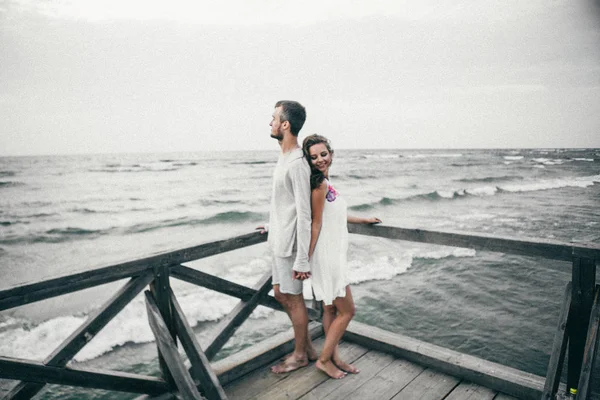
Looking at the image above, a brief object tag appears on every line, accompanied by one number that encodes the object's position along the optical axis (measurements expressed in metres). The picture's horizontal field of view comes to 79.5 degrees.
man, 2.36
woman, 2.45
